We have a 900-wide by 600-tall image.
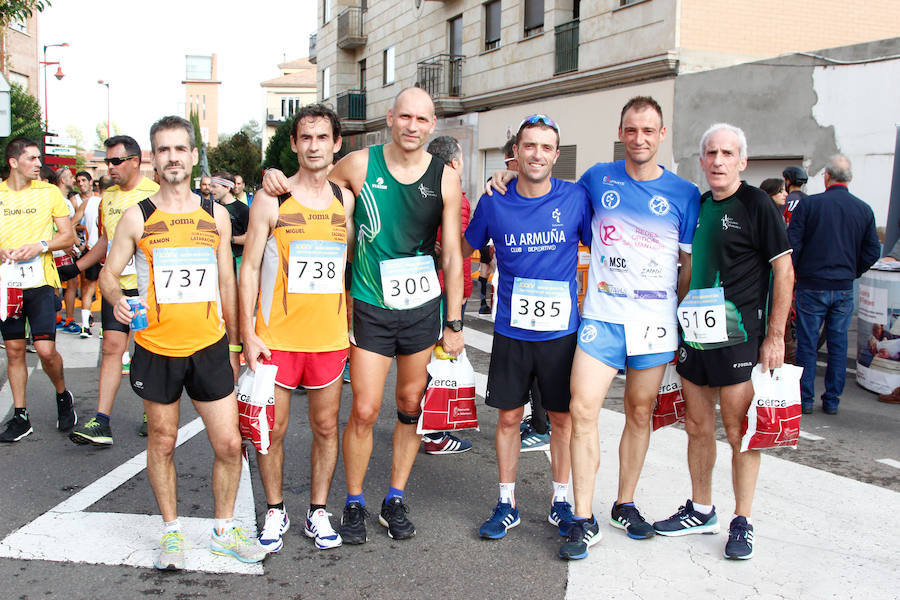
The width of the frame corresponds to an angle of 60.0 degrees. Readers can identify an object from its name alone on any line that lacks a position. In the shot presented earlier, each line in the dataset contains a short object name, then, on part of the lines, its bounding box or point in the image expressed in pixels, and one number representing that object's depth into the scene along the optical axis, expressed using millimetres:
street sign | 19531
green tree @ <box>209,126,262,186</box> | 61906
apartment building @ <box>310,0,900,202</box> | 15508
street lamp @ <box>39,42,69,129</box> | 35219
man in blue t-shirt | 3861
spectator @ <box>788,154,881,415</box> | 6672
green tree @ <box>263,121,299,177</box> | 35000
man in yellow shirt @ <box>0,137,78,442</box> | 5590
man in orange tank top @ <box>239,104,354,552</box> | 3672
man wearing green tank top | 3873
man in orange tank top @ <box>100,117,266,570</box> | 3570
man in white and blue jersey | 3789
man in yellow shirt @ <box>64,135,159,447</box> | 5316
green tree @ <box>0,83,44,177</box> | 22606
